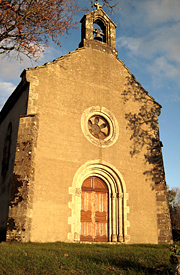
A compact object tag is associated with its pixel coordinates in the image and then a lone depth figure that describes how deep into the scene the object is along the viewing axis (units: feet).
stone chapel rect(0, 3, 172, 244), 35.70
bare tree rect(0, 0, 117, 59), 22.88
